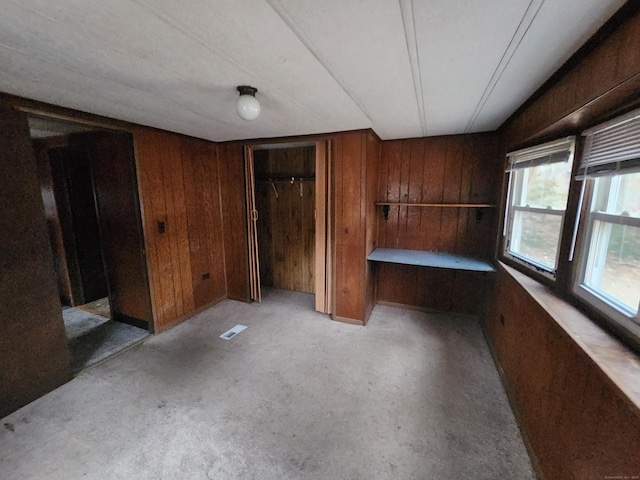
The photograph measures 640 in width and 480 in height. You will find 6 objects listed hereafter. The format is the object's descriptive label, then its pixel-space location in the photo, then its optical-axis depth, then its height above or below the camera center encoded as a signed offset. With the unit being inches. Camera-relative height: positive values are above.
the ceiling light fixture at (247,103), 61.1 +23.1
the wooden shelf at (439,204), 105.5 -1.5
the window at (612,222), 42.3 -4.1
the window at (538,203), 64.0 -0.8
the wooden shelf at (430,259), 101.2 -24.8
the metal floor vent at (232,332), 108.7 -55.4
